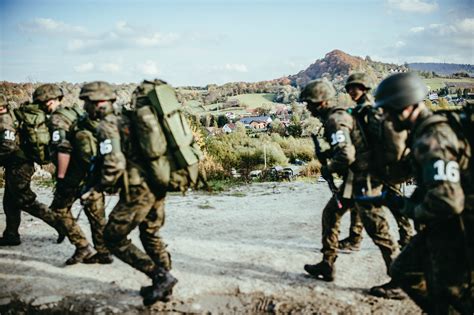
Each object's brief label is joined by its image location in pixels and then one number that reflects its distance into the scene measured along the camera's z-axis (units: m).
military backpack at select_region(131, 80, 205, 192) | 3.81
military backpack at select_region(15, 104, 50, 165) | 5.60
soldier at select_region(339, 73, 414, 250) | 4.37
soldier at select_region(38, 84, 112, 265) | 4.93
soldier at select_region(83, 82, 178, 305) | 3.88
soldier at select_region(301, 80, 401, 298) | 4.22
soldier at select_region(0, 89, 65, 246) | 5.61
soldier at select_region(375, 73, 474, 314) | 2.58
